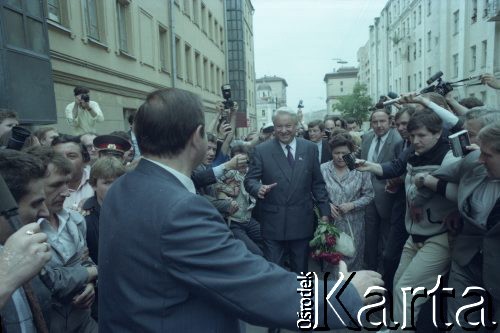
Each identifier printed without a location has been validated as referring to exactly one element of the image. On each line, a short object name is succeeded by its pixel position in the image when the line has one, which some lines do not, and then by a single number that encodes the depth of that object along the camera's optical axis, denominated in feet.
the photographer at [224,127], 17.11
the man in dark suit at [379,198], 15.23
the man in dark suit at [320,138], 22.64
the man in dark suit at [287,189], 13.80
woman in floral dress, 14.44
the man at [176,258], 4.63
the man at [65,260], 7.22
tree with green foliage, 182.52
